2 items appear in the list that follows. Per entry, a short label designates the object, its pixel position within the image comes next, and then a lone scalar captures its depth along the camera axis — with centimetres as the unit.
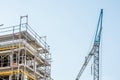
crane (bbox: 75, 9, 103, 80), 8088
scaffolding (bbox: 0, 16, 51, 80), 3722
